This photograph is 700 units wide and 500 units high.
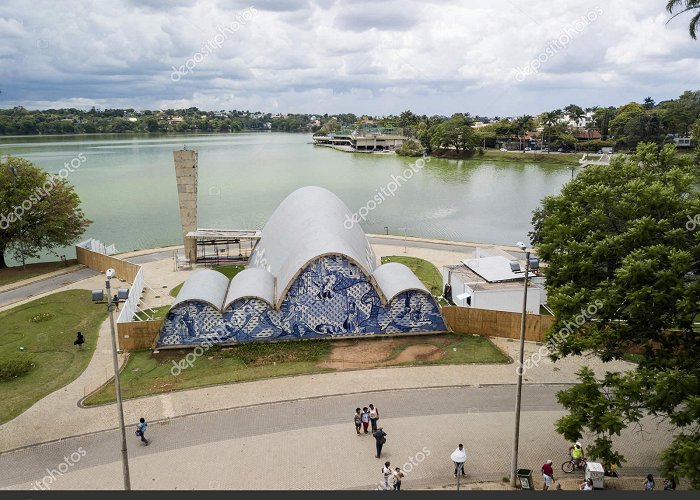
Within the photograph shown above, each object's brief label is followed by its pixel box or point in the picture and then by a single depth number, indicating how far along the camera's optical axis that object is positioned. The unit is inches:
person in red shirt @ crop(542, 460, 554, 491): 592.7
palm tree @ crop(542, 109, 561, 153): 4758.9
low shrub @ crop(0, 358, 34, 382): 882.8
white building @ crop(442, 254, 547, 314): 1074.7
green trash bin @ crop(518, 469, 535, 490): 590.6
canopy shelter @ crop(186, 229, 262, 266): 1497.3
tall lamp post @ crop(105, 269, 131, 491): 534.0
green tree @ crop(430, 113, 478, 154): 4867.1
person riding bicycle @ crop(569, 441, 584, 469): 625.9
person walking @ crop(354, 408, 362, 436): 710.5
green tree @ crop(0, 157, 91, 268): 1459.2
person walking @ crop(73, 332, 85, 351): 988.6
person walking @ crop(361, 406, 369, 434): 708.0
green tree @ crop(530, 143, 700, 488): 526.0
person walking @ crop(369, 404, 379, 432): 703.7
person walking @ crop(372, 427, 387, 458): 651.5
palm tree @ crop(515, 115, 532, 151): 5064.0
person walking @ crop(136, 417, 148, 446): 694.5
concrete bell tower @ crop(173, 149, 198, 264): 1492.4
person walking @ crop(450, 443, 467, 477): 611.8
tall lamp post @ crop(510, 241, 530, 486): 565.6
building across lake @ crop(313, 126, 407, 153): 6225.4
